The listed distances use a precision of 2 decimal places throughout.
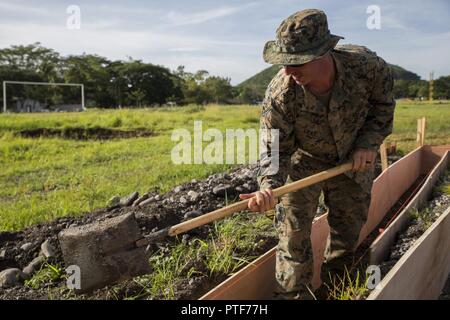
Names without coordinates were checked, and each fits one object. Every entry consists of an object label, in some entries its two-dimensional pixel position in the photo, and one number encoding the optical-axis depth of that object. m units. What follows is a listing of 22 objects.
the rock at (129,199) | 4.62
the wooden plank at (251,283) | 2.28
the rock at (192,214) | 3.90
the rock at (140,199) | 4.59
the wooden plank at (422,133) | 6.55
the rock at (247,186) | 4.83
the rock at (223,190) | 4.59
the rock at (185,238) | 3.36
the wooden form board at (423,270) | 2.06
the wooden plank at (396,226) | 3.16
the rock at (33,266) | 3.00
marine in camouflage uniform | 2.54
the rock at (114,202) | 4.55
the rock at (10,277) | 2.84
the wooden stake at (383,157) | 5.11
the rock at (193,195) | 4.39
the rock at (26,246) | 3.33
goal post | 37.71
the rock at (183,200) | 4.32
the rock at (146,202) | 4.40
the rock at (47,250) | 3.14
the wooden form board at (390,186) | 4.09
